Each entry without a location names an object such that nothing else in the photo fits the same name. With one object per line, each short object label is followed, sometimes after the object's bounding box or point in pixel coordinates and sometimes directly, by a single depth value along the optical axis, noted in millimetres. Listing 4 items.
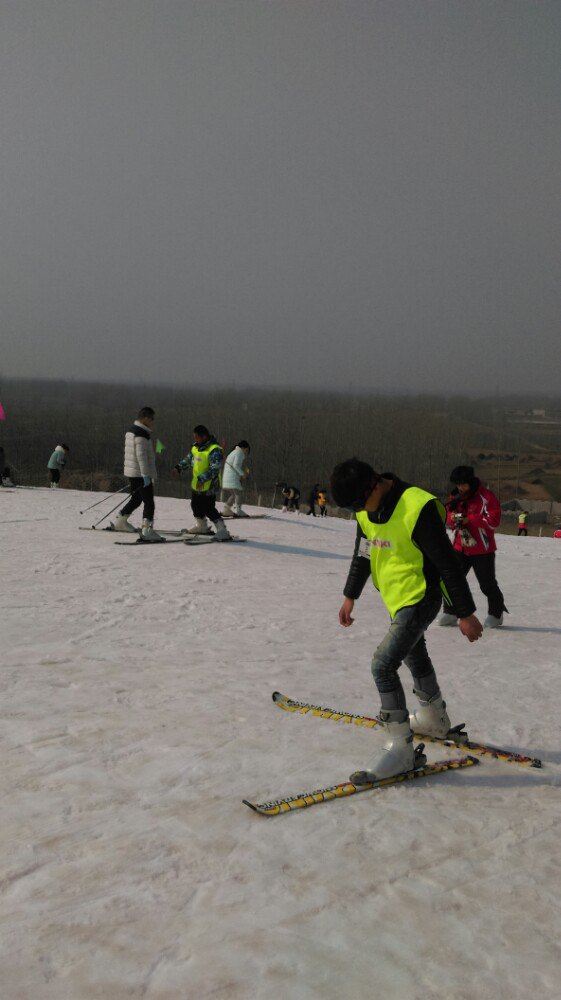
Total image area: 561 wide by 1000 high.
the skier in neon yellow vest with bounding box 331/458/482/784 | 4020
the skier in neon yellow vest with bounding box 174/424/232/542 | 11922
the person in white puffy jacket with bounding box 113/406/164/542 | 11688
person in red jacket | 8078
